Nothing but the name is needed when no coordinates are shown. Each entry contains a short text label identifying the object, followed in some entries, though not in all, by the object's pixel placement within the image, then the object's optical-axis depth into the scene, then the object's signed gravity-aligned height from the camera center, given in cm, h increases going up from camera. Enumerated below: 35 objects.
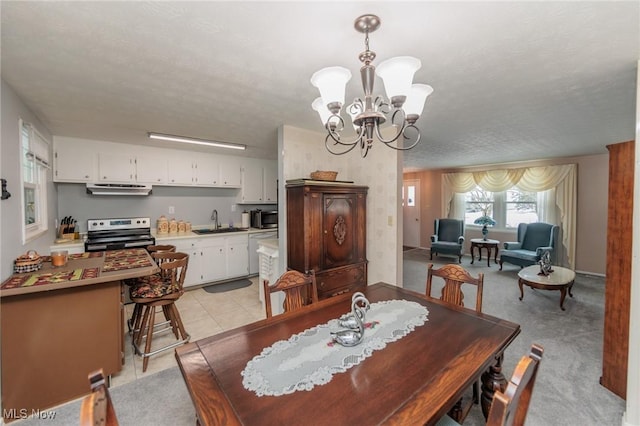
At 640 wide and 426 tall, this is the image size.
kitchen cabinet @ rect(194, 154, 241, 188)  469 +66
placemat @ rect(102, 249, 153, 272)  225 -50
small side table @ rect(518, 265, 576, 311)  345 -99
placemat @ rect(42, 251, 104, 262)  250 -50
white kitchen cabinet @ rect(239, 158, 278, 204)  521 +52
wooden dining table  91 -70
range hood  388 +28
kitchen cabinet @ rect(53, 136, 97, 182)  359 +65
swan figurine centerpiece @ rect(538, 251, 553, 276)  380 -86
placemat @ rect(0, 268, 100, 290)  177 -51
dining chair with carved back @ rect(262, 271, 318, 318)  183 -57
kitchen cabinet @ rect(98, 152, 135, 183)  390 +59
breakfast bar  177 -90
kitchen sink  472 -44
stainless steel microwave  516 -24
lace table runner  106 -69
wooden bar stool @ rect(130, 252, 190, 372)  235 -83
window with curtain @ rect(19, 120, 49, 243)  239 +27
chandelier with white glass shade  128 +61
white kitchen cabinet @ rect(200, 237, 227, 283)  449 -90
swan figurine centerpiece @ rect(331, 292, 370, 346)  132 -64
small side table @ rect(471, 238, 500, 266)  596 -89
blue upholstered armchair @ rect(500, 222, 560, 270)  493 -77
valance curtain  532 +42
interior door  790 -19
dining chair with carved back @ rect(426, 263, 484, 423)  183 -59
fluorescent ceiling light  350 +94
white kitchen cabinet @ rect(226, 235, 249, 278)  475 -90
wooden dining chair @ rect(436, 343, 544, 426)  75 -56
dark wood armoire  284 -30
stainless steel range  366 -40
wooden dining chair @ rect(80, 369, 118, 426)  63 -50
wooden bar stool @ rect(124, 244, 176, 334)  249 -70
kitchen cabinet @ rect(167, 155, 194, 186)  444 +61
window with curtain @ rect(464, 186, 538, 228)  602 +2
